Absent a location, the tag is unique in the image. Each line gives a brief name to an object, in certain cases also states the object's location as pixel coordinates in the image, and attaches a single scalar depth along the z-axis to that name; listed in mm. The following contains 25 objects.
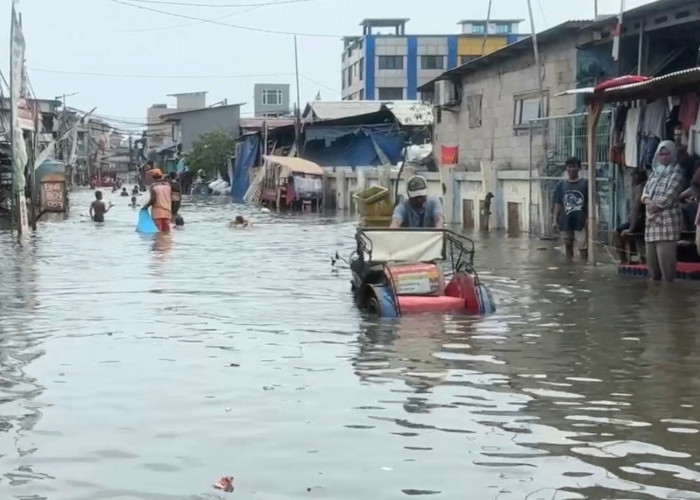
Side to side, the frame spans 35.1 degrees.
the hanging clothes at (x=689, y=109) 14305
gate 19203
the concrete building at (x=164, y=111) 101625
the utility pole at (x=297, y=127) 49159
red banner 31406
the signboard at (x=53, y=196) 35500
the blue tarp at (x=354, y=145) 44438
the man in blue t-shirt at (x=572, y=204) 17000
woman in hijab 13359
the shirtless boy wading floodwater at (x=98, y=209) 31391
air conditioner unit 31530
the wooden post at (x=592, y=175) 15477
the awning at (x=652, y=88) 13031
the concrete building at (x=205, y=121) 80125
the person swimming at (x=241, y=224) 28314
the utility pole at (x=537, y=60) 23297
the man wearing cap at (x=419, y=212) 12062
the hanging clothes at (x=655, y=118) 15406
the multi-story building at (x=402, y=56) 90938
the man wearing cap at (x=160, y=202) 23875
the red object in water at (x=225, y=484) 5316
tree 69688
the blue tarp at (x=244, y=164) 58938
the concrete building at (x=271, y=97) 104312
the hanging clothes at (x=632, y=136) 16078
